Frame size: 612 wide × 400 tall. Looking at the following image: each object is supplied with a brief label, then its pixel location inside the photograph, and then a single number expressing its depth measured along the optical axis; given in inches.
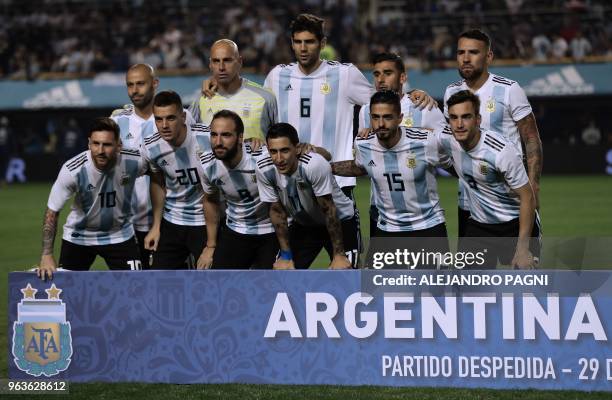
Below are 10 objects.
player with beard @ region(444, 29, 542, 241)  589.0
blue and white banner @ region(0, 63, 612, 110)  1811.0
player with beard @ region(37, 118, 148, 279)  599.5
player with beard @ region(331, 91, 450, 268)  574.6
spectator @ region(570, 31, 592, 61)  1838.5
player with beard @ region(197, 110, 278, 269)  606.1
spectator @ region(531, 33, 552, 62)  1851.6
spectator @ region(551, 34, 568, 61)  1849.2
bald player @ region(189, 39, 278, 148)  626.8
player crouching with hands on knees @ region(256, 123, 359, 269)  558.3
